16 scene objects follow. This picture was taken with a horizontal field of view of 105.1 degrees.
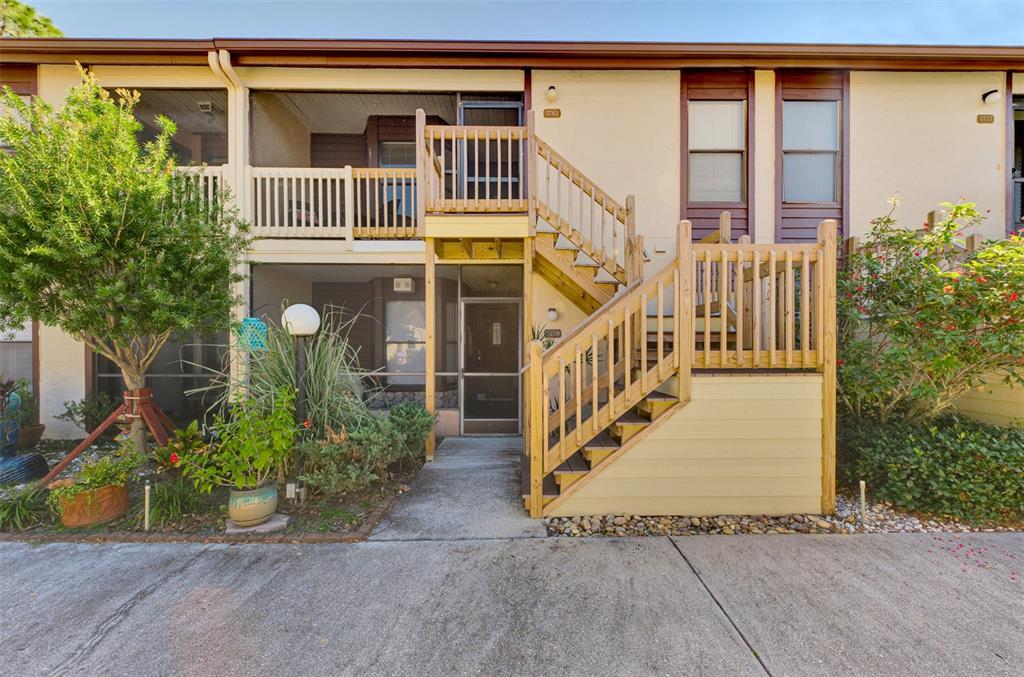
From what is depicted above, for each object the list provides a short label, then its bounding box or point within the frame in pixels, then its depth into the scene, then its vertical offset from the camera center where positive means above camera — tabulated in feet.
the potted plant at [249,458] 10.81 -3.45
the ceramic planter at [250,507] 10.73 -4.68
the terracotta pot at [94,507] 10.75 -4.76
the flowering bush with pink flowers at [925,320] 11.57 +0.53
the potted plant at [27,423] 17.74 -3.99
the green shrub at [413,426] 15.15 -3.48
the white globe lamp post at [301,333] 11.82 +0.12
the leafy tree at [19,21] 30.12 +25.04
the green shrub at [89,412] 18.51 -3.55
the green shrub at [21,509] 10.86 -4.90
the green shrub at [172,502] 11.07 -4.81
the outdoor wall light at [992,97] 19.03 +11.67
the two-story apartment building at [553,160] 17.40 +8.72
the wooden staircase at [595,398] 11.24 -1.78
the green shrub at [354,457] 12.21 -3.91
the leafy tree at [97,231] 11.60 +3.28
